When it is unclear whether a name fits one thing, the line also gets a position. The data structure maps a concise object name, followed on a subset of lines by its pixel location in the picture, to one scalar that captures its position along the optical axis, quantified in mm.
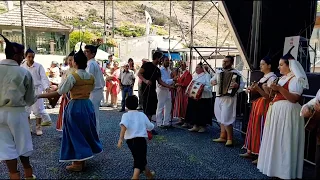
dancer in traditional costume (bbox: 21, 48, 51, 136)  5207
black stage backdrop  5191
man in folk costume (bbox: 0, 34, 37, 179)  2955
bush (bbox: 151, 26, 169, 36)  36400
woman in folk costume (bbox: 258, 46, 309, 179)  3086
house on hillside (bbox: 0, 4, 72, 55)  16906
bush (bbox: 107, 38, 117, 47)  29342
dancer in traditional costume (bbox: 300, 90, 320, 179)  2926
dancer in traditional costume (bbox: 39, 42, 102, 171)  3502
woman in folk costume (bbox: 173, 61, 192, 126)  6480
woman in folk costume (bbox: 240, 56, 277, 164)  3760
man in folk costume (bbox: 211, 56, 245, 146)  4969
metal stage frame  5118
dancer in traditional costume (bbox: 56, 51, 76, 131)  4472
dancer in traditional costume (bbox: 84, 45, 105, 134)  4280
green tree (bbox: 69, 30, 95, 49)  30647
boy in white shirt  3152
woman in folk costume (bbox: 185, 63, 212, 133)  5879
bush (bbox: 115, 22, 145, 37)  41781
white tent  17734
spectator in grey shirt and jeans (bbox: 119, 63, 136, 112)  8477
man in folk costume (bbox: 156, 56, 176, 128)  6172
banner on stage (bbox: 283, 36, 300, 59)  4719
